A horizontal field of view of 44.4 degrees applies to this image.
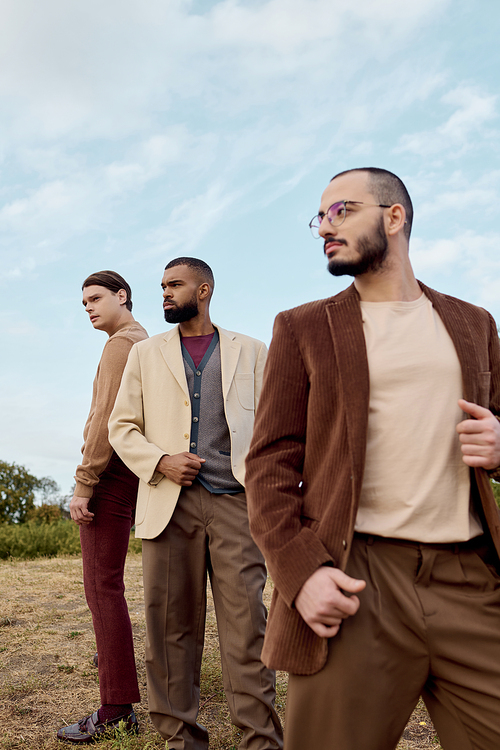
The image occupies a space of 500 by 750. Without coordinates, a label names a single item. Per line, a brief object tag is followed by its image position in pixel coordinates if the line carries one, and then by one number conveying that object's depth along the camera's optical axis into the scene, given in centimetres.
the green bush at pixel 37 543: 1161
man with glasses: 157
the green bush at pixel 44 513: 1872
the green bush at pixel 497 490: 1330
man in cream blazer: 302
